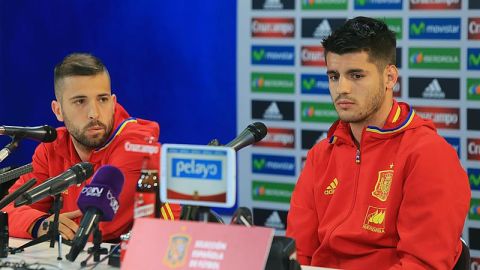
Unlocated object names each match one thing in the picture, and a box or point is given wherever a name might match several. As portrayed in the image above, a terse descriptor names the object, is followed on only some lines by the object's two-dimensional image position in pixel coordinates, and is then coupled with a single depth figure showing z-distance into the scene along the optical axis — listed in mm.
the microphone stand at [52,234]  5809
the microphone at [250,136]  5090
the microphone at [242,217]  4437
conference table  5320
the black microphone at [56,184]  5246
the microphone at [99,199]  4969
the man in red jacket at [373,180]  5711
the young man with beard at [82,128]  7090
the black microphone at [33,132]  6070
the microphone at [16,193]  5582
